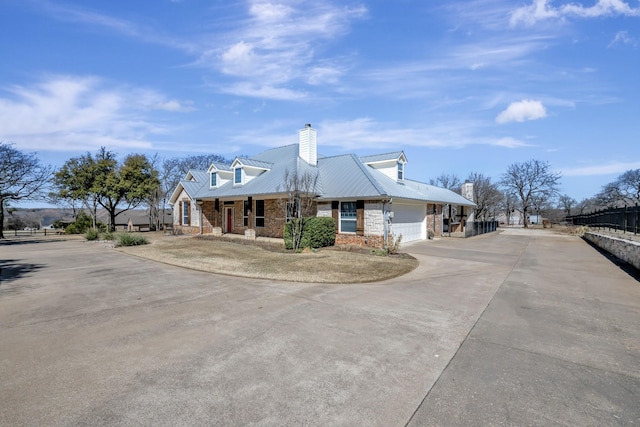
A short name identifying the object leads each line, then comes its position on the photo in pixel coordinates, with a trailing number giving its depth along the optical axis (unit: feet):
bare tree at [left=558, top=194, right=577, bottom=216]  212.60
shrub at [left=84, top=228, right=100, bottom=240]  75.41
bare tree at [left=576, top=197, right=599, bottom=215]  195.85
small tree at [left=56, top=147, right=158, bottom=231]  98.32
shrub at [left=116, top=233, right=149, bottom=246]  57.82
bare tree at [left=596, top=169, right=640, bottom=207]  160.86
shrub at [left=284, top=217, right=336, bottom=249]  51.01
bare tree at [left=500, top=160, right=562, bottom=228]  163.16
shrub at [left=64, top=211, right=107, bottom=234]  109.81
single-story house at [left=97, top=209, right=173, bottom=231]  183.11
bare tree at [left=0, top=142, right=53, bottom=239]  80.33
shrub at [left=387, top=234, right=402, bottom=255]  46.68
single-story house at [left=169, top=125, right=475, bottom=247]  55.06
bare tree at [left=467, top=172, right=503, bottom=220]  161.89
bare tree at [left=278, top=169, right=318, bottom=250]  50.90
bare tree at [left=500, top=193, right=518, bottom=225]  197.01
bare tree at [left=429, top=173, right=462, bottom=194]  197.16
